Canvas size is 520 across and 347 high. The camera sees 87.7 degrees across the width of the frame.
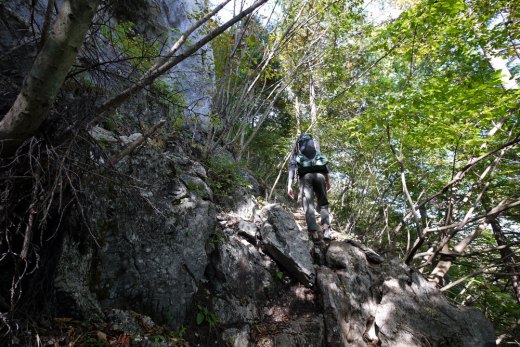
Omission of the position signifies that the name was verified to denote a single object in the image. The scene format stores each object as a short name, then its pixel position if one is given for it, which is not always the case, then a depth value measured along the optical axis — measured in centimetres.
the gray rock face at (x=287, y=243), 457
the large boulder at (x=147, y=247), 295
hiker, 541
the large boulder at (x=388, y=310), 409
